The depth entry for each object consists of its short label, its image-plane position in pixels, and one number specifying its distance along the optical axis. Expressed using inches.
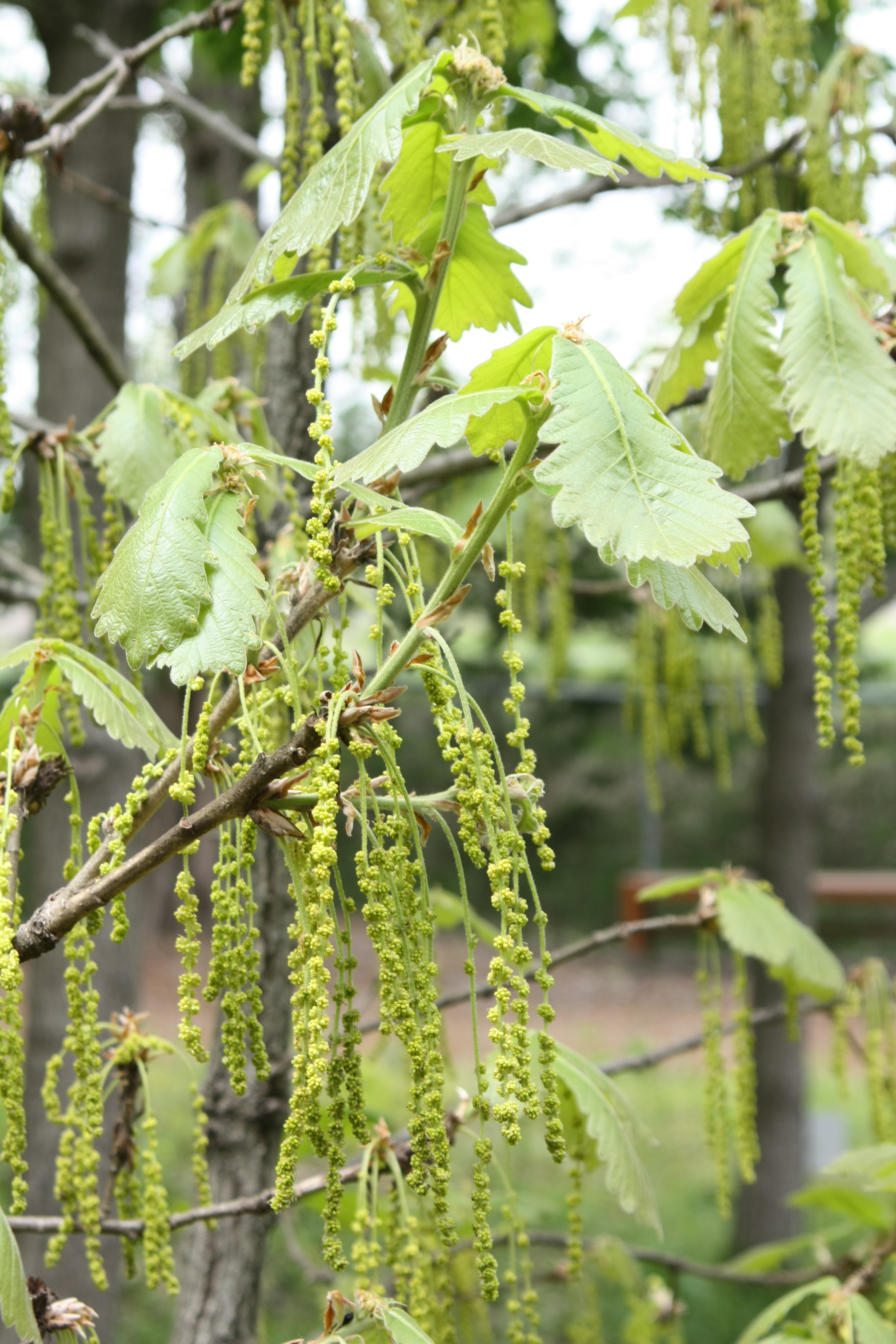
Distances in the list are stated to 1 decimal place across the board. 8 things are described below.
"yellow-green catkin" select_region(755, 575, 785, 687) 134.1
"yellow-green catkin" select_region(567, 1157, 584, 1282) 60.2
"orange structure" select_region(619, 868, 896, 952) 343.6
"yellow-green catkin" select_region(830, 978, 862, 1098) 101.7
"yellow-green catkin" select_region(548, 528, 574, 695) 121.3
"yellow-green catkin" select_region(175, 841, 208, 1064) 34.8
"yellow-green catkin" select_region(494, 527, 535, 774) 33.7
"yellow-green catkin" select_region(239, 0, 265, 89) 57.3
